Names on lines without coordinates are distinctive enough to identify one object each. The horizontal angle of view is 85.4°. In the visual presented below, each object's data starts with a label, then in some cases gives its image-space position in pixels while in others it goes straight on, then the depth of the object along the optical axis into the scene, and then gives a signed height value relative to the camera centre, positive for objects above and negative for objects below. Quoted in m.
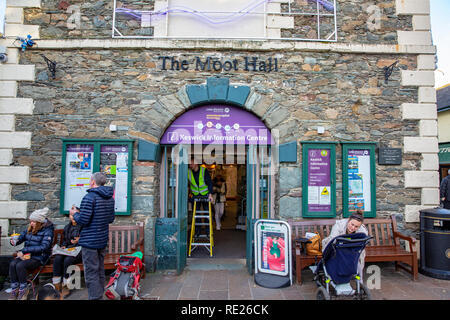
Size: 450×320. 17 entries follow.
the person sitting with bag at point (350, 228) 3.28 -0.70
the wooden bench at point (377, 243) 4.05 -1.21
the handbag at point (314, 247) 4.06 -1.16
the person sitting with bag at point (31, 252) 3.55 -1.14
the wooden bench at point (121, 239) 4.26 -1.14
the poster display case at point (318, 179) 4.73 -0.03
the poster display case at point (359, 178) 4.78 -0.01
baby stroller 3.09 -1.14
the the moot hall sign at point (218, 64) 4.89 +2.26
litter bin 4.23 -1.16
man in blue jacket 3.20 -0.72
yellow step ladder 5.45 -1.35
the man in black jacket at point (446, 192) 6.73 -0.38
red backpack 3.27 -1.44
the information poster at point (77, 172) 4.62 +0.07
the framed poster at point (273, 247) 4.02 -1.17
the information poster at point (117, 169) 4.63 +0.13
